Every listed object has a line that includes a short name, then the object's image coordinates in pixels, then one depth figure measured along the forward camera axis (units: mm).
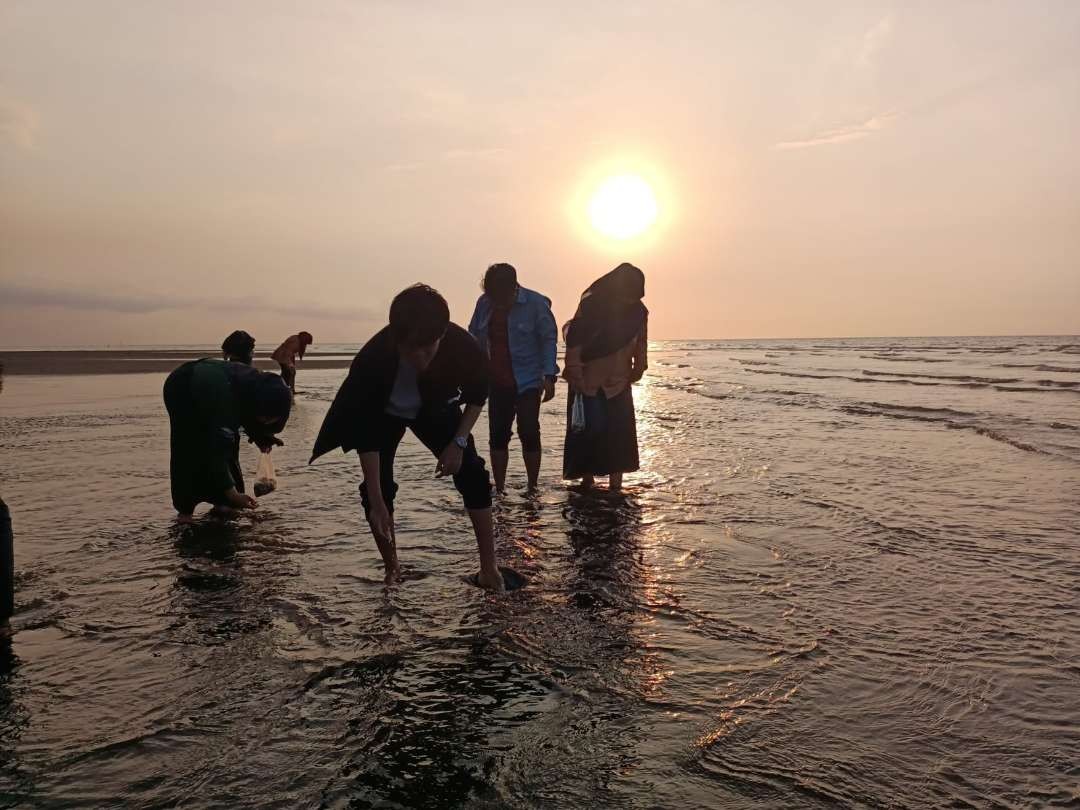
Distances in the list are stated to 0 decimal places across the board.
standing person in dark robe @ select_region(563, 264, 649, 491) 6305
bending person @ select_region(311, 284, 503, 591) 3422
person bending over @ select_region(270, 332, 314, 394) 14398
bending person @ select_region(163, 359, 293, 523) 4746
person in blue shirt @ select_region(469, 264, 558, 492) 6316
